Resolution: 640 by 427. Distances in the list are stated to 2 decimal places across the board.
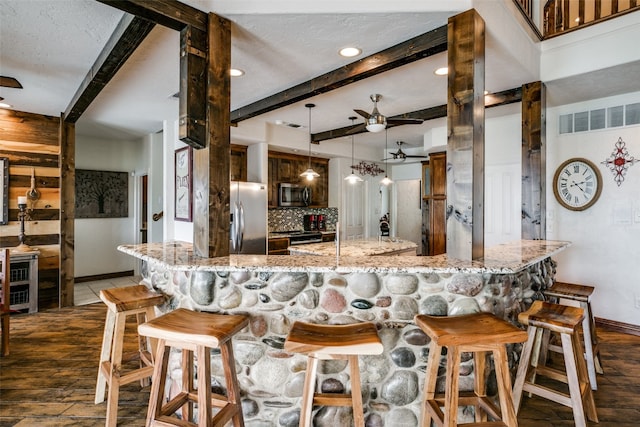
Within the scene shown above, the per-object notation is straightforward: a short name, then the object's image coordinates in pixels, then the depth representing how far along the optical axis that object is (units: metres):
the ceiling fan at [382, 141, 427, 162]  5.92
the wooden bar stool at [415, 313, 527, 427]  1.64
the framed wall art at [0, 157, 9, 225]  4.43
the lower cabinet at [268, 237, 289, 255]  5.68
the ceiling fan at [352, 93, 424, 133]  3.50
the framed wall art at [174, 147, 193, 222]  4.65
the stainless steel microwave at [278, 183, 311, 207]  6.08
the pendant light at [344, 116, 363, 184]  5.37
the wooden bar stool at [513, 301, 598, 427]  1.98
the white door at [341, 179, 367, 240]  6.98
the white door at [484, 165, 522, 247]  4.49
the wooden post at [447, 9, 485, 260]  2.17
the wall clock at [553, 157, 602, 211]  3.93
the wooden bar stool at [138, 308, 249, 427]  1.65
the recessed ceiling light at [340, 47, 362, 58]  2.76
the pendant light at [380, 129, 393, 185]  5.93
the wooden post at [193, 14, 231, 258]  2.23
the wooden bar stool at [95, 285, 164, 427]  2.08
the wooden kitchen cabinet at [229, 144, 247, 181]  5.50
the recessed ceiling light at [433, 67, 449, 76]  3.14
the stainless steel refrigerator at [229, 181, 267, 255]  4.89
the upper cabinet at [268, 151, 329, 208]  6.05
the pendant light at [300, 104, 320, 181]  5.16
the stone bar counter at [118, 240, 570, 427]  1.97
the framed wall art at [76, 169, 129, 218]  5.96
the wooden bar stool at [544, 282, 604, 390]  2.57
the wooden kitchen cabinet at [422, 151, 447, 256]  5.96
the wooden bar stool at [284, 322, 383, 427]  1.61
